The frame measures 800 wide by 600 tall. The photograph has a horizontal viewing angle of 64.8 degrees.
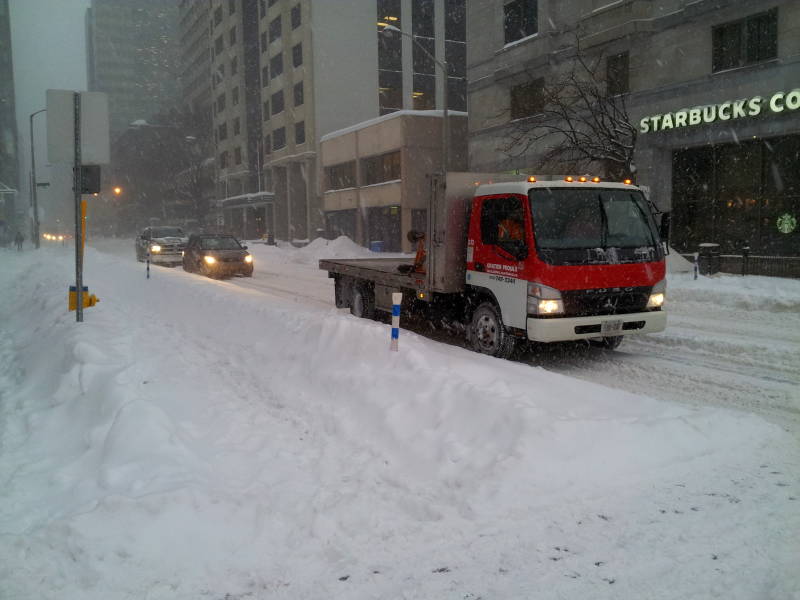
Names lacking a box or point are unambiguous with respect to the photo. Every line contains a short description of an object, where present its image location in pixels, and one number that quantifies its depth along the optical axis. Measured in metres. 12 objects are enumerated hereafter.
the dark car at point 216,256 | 21.86
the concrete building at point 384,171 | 39.03
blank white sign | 10.08
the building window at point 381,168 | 40.31
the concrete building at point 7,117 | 80.62
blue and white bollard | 7.56
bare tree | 21.14
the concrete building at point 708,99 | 19.75
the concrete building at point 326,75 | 50.34
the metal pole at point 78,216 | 10.15
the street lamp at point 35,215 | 43.87
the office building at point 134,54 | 175.38
